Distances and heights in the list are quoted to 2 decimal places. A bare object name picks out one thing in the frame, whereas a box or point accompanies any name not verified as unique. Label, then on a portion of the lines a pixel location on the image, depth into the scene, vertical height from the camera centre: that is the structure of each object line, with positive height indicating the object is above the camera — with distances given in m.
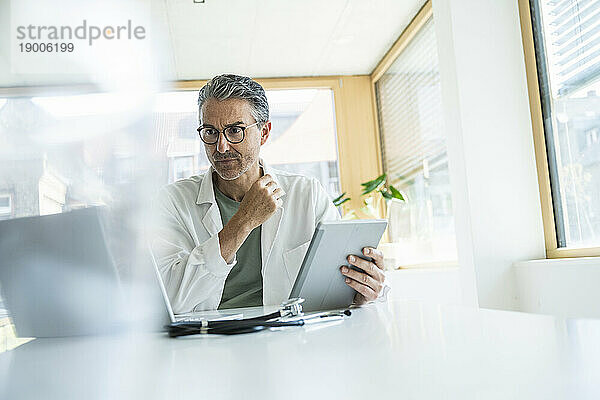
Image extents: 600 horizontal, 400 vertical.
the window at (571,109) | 2.16 +0.48
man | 1.32 +0.12
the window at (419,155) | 3.27 +0.52
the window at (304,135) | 4.39 +0.86
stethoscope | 0.61 -0.09
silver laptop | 0.25 -0.01
